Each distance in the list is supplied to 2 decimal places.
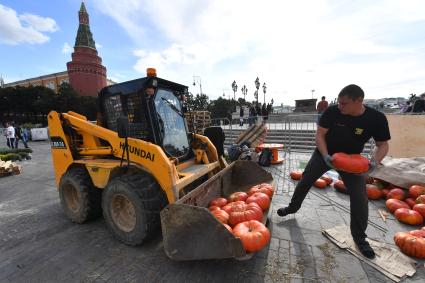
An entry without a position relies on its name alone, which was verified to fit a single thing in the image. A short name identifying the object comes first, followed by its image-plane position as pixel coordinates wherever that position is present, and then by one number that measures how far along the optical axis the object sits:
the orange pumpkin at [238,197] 3.87
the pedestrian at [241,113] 23.89
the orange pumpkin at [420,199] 4.04
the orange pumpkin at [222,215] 3.17
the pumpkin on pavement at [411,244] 2.91
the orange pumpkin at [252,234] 2.64
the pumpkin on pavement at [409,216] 3.71
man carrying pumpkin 2.93
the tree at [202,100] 40.34
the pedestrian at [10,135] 16.14
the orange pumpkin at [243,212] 3.14
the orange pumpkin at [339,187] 5.25
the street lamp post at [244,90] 67.25
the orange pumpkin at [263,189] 3.99
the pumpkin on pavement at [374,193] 4.79
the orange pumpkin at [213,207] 3.44
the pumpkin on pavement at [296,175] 6.36
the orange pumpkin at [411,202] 4.19
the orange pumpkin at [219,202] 3.74
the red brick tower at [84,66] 53.81
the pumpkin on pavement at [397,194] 4.47
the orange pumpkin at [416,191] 4.30
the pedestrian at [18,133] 18.50
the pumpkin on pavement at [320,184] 5.56
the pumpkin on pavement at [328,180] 5.79
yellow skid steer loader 2.67
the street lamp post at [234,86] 61.91
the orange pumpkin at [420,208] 3.78
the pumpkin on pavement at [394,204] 4.09
